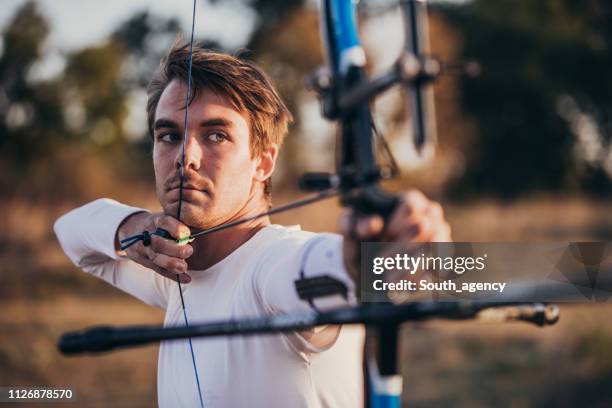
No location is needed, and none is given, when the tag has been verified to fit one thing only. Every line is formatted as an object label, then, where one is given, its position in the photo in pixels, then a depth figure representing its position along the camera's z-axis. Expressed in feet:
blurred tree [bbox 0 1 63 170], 29.25
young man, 5.04
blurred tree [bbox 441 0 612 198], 44.75
